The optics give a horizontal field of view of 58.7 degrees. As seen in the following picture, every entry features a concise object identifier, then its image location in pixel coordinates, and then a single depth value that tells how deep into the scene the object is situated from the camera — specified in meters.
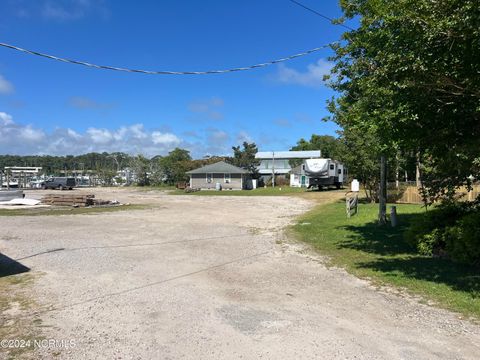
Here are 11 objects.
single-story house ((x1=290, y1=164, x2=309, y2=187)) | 62.38
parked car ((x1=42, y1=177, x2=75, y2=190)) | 59.69
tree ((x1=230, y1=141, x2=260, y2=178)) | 71.31
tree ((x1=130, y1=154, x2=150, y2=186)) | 73.00
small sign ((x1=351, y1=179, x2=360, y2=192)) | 34.30
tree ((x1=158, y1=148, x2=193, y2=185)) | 67.88
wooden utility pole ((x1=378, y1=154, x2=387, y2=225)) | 16.12
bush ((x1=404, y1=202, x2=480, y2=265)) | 8.53
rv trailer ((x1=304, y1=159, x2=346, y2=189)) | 42.06
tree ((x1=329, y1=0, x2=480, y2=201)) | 5.67
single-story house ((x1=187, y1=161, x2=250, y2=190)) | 57.28
